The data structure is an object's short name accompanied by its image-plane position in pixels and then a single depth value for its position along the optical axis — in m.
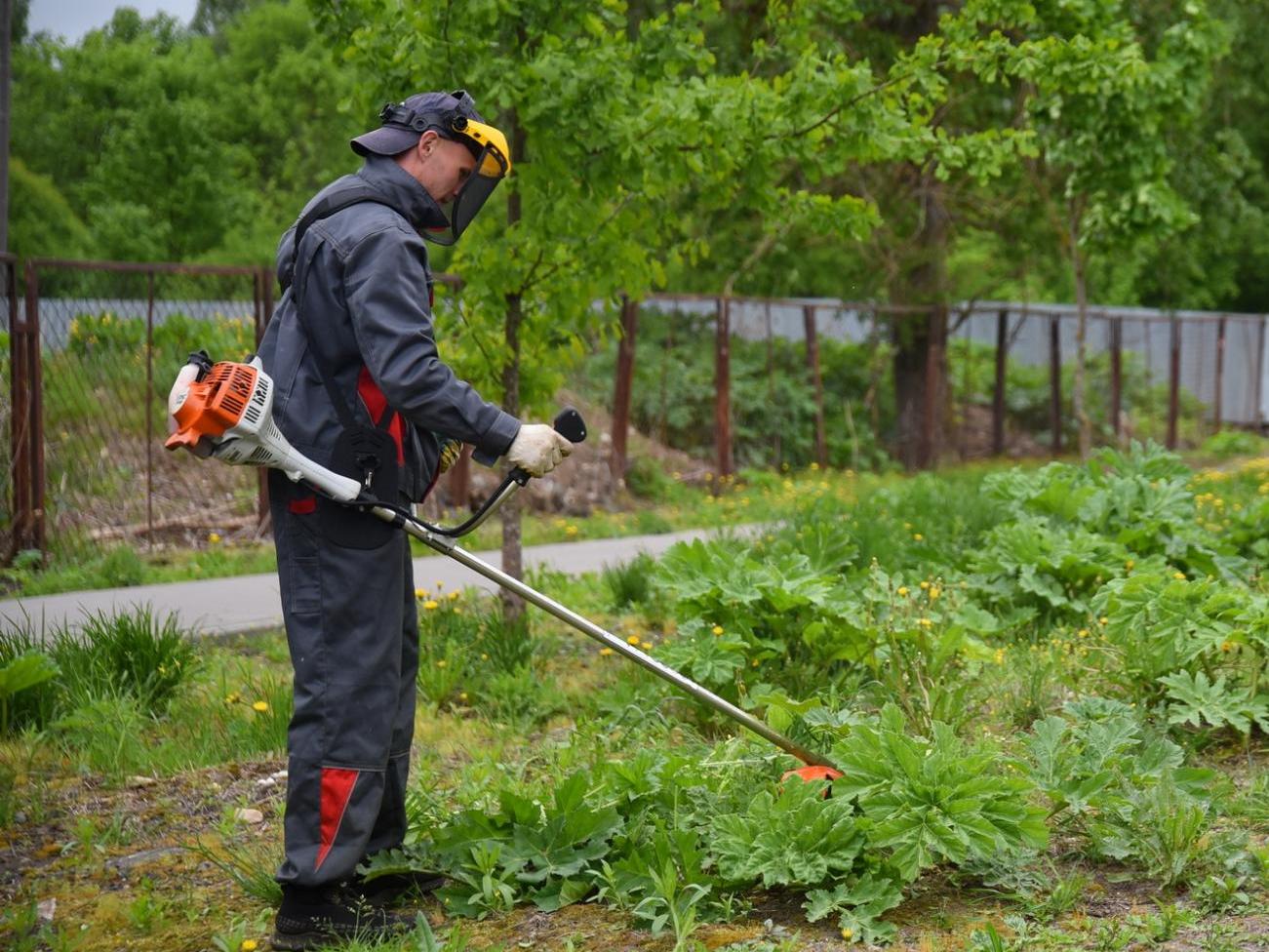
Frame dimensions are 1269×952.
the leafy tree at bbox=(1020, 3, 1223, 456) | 11.72
